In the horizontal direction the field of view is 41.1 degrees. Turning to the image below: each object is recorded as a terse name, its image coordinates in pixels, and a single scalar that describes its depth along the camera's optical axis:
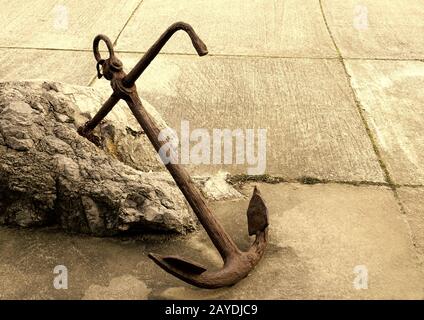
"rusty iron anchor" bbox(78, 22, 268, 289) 2.42
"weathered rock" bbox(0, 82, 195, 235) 2.88
